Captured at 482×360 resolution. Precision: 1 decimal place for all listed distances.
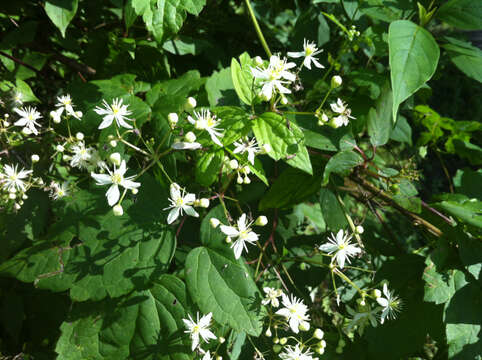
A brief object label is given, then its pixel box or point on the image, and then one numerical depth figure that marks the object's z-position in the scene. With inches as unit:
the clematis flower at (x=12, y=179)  11.3
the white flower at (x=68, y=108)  11.3
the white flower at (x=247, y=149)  9.8
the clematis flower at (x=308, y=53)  11.6
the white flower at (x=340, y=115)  10.5
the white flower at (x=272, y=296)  10.5
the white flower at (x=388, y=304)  11.2
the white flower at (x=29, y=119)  11.8
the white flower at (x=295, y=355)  10.7
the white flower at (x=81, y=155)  11.2
